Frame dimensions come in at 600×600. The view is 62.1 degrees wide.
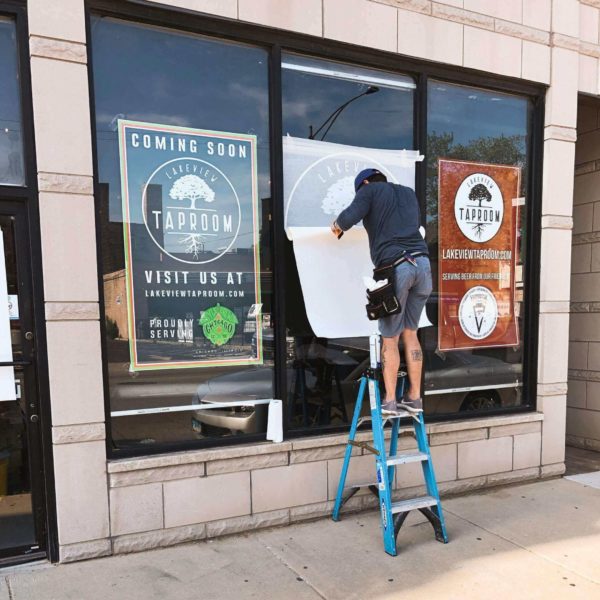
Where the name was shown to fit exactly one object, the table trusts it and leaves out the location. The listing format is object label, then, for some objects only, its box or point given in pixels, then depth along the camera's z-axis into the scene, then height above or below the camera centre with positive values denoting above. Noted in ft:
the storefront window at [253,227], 11.07 +0.78
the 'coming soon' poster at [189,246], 11.14 +0.31
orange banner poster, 14.34 +0.04
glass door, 10.02 -2.92
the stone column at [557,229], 14.88 +0.77
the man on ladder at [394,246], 11.26 +0.24
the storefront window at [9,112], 9.89 +2.99
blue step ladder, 10.63 -4.54
